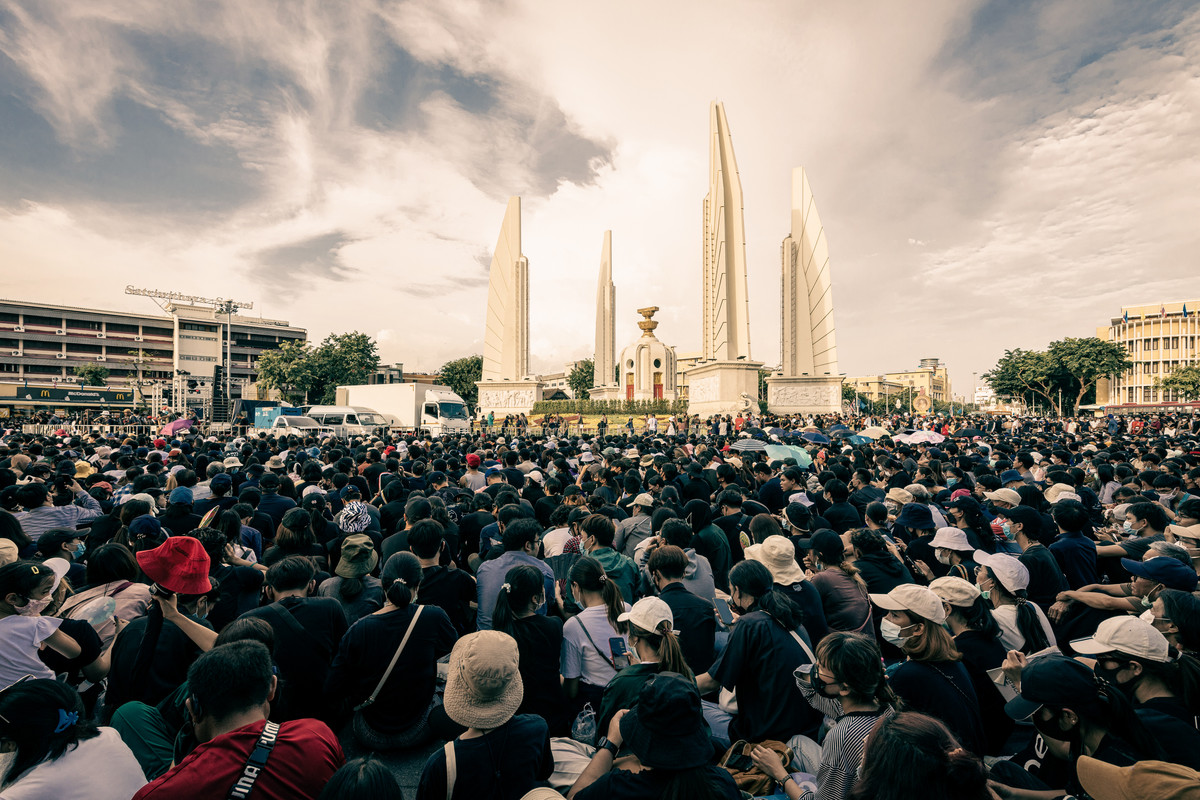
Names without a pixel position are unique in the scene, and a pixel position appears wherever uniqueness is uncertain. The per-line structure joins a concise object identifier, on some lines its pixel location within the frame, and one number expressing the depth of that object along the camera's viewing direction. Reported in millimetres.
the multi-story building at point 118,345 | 66062
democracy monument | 41906
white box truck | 32469
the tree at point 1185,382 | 60225
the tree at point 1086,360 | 55469
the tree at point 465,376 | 69938
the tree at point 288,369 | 57469
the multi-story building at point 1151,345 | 78812
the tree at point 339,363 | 58031
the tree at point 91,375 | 66375
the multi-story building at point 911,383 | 136750
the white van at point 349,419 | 30203
